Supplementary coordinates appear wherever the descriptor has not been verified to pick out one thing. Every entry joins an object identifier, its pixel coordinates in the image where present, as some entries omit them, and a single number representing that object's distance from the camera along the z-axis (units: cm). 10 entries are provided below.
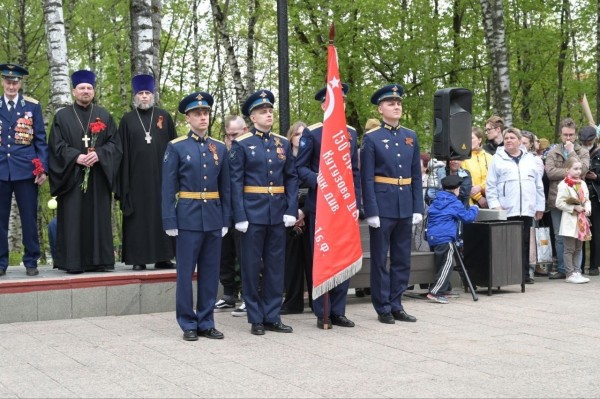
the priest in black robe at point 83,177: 1036
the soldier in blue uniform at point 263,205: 898
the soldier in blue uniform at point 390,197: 962
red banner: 923
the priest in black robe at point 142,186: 1082
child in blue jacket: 1127
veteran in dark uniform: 1022
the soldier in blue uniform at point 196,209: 864
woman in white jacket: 1288
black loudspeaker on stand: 1190
